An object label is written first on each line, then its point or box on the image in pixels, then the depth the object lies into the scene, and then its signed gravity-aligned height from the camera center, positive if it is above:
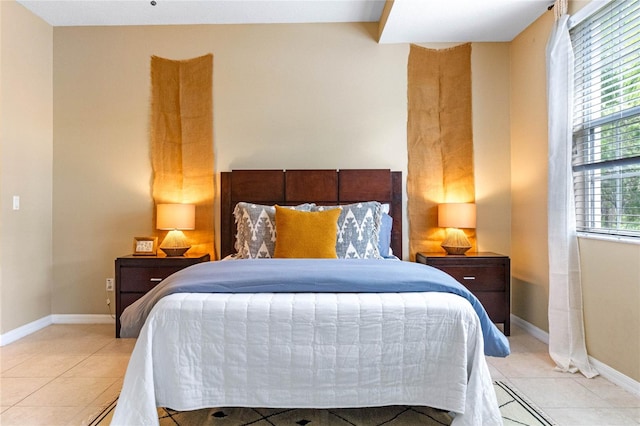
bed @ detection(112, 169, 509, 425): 1.60 -0.59
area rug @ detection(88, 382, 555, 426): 1.81 -0.98
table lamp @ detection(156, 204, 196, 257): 3.23 -0.05
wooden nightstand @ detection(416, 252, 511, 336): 3.10 -0.51
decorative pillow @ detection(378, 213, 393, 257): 3.08 -0.16
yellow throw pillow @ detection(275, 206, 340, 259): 2.60 -0.12
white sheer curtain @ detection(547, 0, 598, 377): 2.46 -0.07
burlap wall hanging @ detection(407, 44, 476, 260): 3.53 +0.70
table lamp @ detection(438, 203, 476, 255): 3.23 -0.07
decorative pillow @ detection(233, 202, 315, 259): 2.81 -0.11
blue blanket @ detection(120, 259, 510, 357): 1.76 -0.31
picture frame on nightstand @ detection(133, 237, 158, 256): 3.24 -0.25
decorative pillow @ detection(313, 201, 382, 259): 2.76 -0.13
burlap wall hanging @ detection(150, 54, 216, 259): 3.51 +0.73
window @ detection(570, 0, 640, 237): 2.22 +0.58
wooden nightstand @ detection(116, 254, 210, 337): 3.08 -0.46
